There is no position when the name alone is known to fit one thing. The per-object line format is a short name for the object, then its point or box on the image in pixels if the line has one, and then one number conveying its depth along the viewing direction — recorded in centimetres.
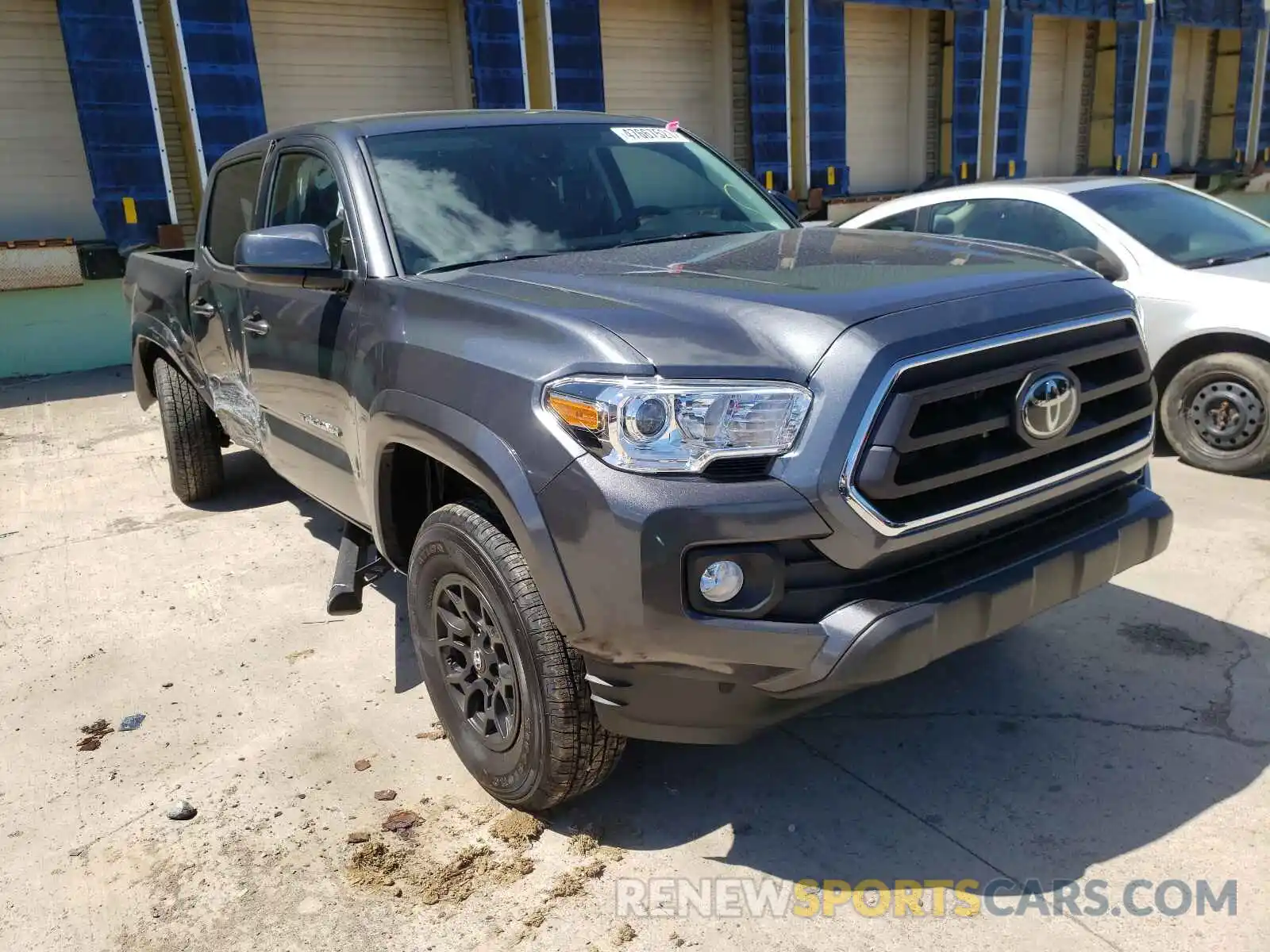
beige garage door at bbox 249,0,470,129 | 1043
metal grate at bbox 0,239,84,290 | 902
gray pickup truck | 216
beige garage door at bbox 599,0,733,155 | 1247
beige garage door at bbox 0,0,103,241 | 927
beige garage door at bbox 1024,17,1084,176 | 1761
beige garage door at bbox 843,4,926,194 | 1498
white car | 512
